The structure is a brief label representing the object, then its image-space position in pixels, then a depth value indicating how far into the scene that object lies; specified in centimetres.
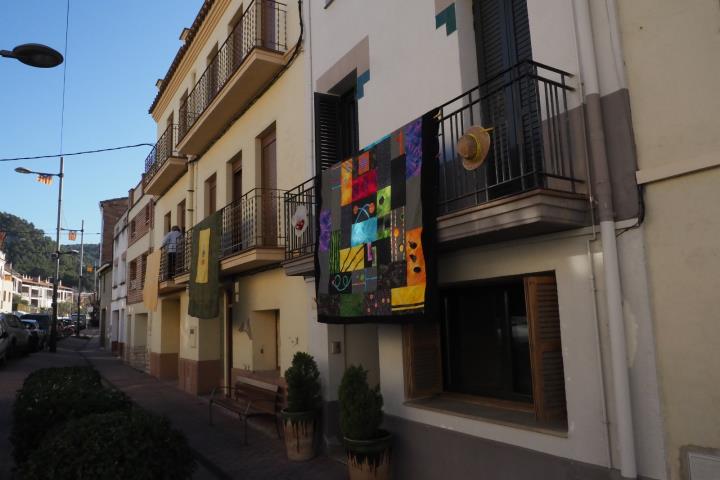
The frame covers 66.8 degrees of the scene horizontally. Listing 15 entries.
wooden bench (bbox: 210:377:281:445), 873
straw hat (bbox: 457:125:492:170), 471
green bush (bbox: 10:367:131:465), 555
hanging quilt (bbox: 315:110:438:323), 540
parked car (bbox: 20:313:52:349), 3018
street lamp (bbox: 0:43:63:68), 744
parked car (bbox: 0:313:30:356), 2041
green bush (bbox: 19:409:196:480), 375
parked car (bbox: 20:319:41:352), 2467
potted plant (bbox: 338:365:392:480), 582
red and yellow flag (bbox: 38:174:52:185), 2609
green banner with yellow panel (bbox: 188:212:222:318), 1116
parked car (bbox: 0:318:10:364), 1809
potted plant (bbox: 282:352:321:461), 741
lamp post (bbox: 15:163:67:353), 2536
